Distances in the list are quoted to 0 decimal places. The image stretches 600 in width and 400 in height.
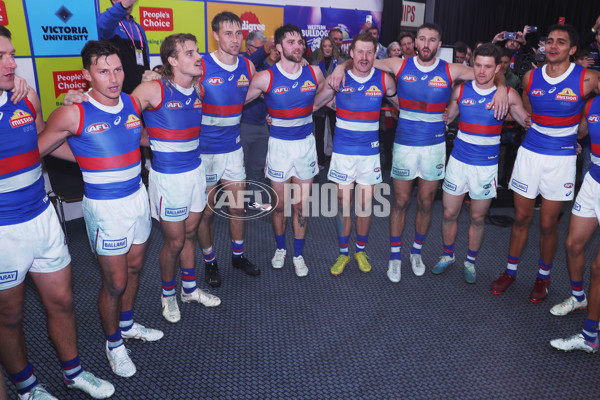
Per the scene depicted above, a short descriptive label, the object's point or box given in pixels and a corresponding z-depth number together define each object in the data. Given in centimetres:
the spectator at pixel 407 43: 486
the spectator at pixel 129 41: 376
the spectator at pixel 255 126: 461
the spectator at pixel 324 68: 603
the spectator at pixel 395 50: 519
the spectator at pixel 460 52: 651
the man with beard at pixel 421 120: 321
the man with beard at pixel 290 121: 322
